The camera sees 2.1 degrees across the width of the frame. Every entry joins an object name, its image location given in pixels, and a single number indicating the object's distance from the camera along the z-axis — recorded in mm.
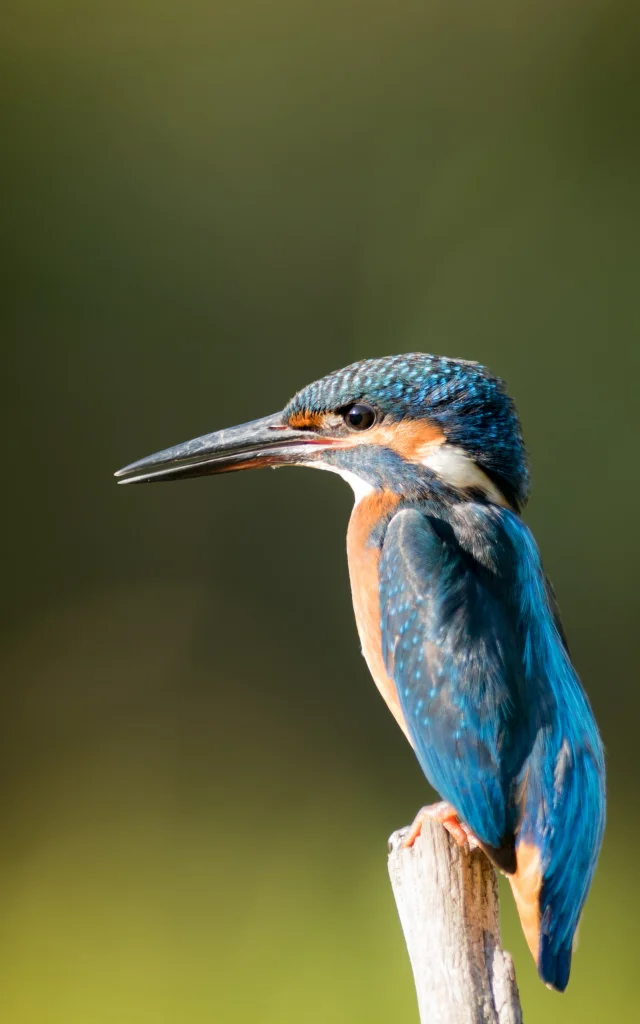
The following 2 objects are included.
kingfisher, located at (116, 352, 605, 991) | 3264
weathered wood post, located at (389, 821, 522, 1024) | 3249
